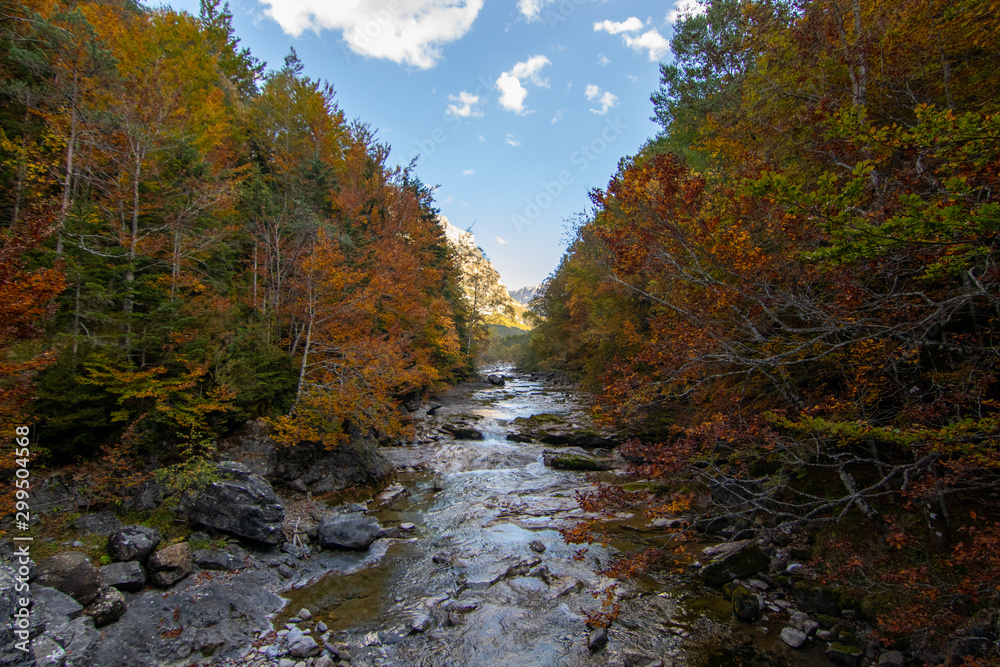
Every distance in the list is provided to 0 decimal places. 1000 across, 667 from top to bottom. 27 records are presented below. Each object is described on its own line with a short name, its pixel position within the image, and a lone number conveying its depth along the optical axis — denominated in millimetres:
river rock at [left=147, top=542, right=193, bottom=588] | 6840
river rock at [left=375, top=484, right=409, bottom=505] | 12305
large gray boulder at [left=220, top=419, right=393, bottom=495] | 12836
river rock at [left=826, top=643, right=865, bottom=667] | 5297
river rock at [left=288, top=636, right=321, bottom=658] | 5855
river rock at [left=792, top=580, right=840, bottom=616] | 6258
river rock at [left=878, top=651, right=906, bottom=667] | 5062
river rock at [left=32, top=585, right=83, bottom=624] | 5109
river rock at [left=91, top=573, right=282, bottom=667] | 5398
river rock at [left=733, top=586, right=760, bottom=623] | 6383
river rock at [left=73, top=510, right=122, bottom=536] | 7777
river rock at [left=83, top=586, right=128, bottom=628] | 5582
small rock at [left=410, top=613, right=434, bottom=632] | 6543
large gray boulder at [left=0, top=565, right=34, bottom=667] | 4297
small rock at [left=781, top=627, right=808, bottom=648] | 5727
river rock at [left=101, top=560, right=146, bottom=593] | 6418
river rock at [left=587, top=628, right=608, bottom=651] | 6008
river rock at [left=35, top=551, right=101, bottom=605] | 5711
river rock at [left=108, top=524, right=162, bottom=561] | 6961
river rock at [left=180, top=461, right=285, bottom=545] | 8695
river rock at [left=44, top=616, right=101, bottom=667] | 4855
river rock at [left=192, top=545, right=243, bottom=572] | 7664
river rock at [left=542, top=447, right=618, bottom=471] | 14977
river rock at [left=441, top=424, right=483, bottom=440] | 20141
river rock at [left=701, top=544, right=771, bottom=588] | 7359
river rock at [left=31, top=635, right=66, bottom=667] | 4498
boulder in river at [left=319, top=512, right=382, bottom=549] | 9250
